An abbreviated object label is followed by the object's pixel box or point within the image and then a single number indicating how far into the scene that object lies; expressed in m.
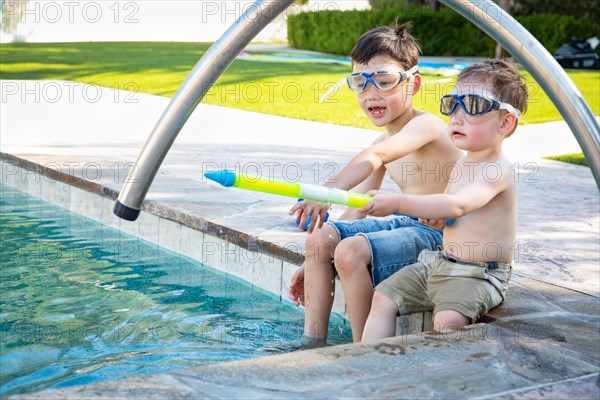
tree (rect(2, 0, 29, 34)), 28.84
